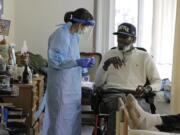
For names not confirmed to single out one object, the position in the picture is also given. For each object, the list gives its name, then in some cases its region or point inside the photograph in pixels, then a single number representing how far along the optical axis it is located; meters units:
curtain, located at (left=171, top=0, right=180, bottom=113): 4.82
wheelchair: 4.87
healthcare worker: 4.81
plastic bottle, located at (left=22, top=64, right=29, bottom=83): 4.74
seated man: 5.09
